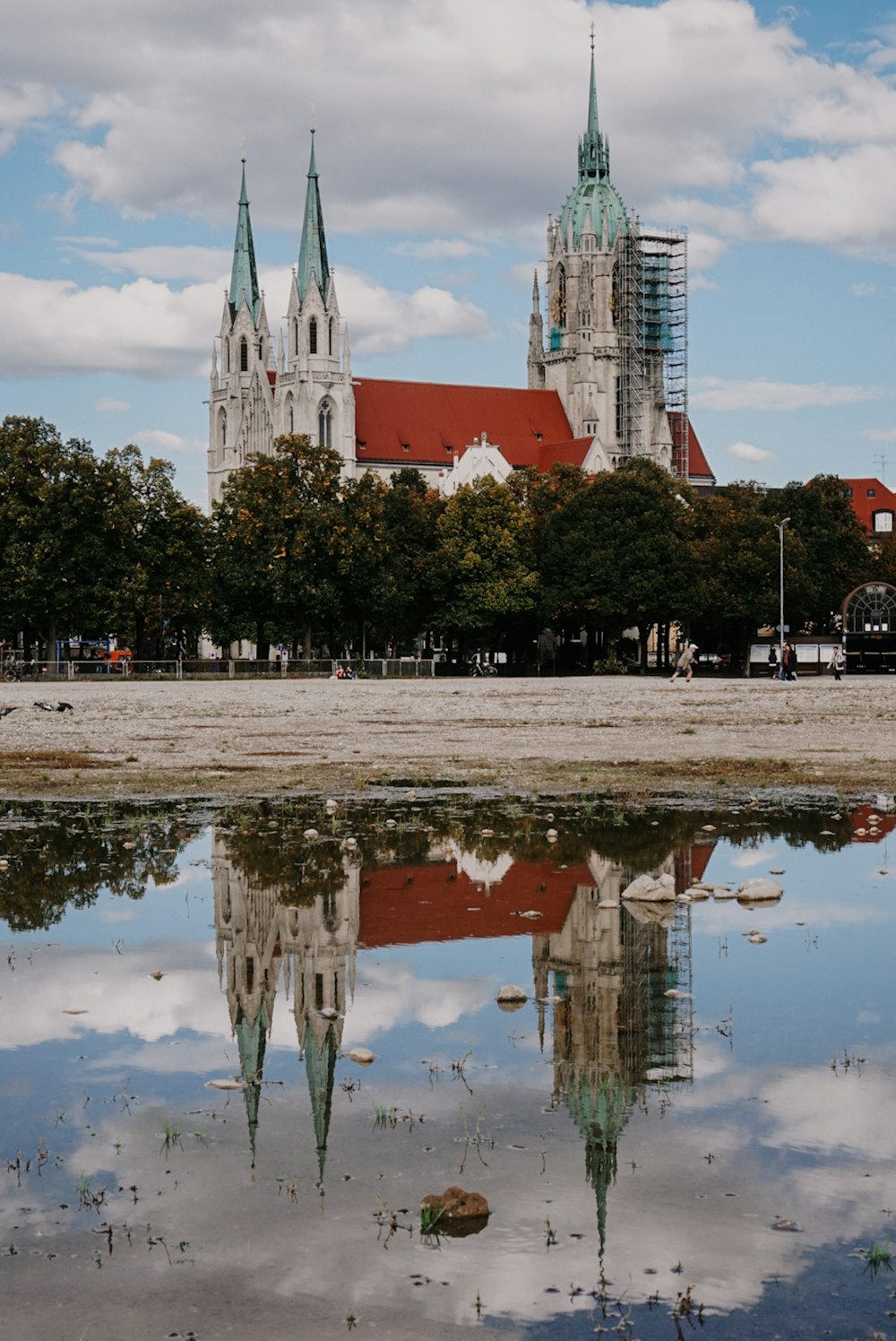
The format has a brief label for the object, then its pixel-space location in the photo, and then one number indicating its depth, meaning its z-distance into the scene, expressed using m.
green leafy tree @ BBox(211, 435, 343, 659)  89.81
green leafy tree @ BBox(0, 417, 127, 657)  83.00
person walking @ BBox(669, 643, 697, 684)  66.31
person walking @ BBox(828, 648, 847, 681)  72.94
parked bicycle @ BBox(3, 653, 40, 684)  78.00
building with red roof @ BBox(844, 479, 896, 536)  174.12
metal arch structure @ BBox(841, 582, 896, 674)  90.38
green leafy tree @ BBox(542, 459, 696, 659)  95.69
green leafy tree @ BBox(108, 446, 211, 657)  87.69
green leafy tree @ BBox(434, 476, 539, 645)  100.38
